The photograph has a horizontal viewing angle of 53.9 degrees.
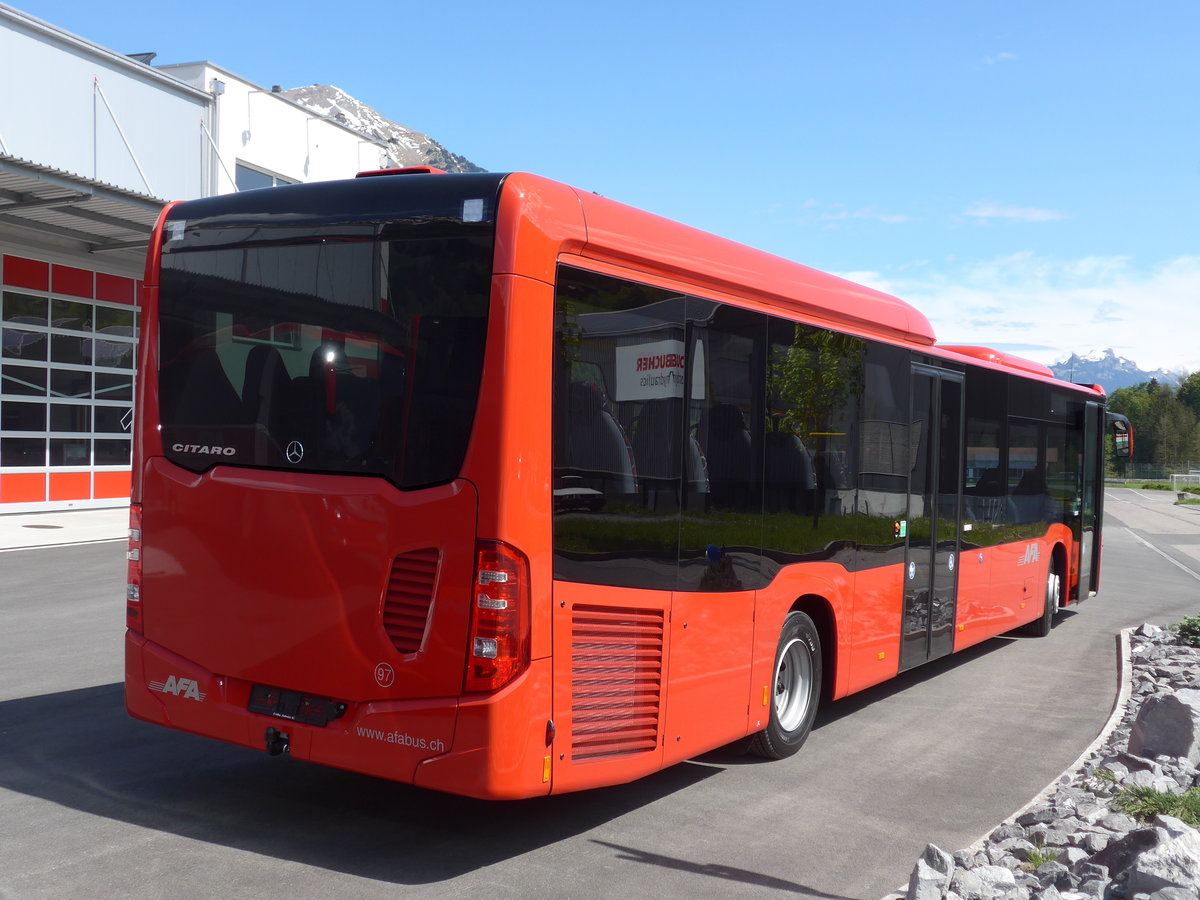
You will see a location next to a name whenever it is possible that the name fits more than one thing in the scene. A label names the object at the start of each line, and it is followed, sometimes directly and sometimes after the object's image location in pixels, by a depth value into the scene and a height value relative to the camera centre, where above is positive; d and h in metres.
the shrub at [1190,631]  11.27 -1.59
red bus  4.86 -0.18
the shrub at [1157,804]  5.53 -1.64
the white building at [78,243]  22.22 +3.70
